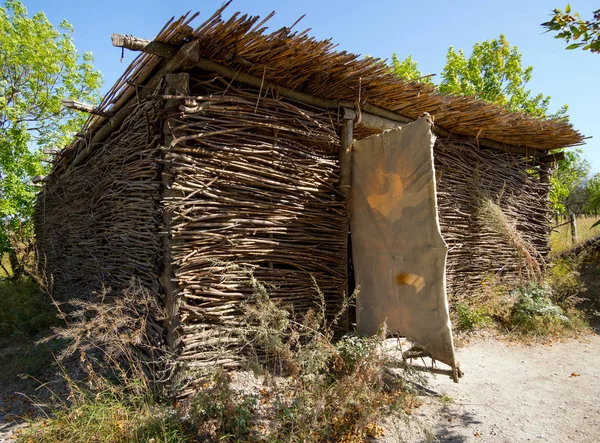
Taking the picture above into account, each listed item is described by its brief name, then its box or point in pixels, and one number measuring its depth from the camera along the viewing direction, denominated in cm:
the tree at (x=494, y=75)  1260
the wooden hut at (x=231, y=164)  298
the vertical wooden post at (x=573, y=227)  932
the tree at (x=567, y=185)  1149
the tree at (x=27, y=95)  796
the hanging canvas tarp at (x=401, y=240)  302
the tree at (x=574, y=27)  238
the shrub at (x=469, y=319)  471
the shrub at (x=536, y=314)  469
